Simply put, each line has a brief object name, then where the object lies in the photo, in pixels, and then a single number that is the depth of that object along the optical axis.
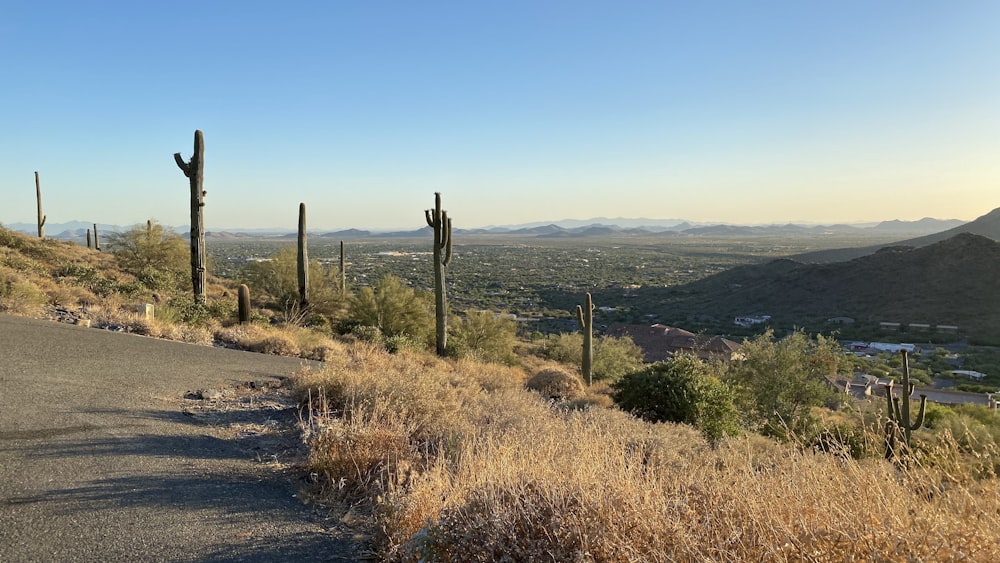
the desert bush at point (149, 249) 26.42
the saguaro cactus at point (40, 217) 33.38
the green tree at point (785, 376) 19.66
